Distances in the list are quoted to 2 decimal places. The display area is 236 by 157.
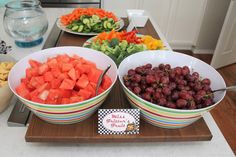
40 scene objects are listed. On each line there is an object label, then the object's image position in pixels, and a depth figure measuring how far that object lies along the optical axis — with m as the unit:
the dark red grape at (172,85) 0.61
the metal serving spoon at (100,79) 0.61
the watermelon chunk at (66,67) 0.62
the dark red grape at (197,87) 0.62
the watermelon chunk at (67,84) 0.58
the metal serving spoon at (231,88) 0.60
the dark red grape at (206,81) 0.65
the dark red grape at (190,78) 0.64
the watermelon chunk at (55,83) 0.59
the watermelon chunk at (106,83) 0.64
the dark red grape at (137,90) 0.60
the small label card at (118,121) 0.58
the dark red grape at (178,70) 0.66
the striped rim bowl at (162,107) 0.56
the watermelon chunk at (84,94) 0.59
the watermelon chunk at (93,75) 0.64
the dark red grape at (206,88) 0.63
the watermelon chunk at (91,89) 0.61
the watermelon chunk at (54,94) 0.57
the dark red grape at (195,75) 0.65
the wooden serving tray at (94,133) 0.59
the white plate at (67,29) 1.14
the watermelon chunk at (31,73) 0.63
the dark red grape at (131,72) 0.67
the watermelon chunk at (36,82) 0.60
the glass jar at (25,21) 0.98
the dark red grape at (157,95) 0.58
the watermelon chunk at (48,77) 0.60
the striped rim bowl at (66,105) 0.54
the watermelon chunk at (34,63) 0.67
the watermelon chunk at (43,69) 0.63
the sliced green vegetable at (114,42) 0.92
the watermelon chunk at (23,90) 0.59
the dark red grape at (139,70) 0.67
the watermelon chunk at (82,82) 0.60
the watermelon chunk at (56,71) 0.61
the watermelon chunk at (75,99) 0.57
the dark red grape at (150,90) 0.60
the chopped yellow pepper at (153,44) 0.92
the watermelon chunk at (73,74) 0.60
